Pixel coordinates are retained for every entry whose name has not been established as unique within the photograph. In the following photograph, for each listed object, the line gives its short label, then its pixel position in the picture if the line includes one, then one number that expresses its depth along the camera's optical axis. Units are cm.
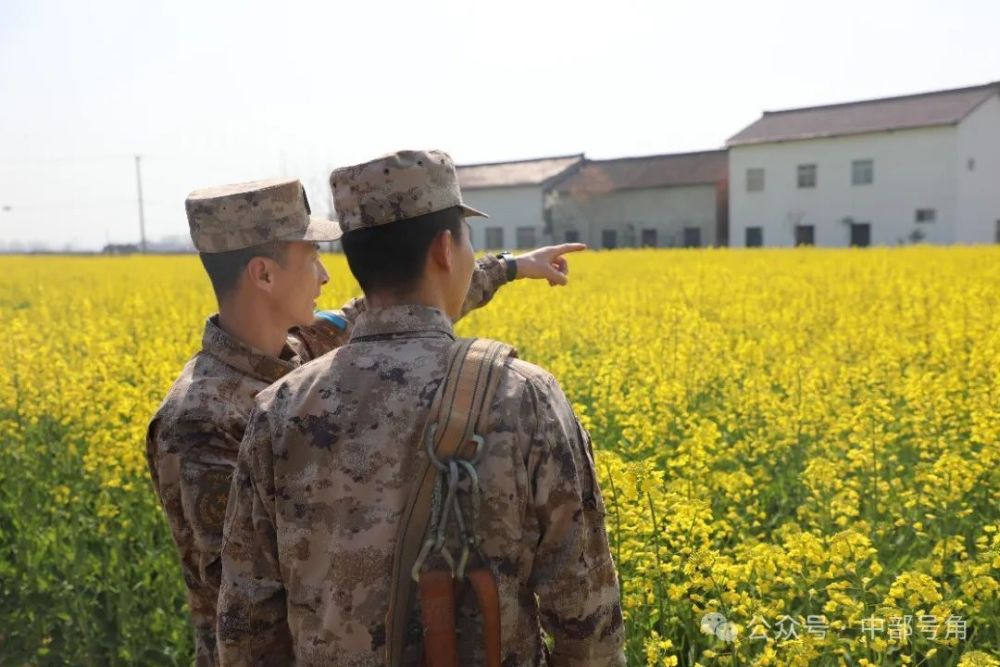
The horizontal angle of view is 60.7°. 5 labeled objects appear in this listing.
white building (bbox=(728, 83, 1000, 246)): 3450
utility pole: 5259
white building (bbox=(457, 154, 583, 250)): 4144
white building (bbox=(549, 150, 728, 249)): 3984
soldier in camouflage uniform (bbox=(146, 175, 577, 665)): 185
